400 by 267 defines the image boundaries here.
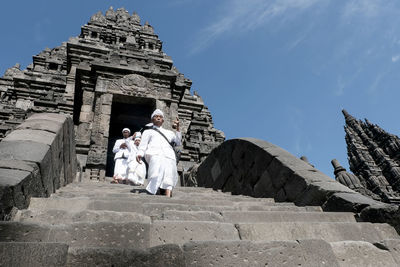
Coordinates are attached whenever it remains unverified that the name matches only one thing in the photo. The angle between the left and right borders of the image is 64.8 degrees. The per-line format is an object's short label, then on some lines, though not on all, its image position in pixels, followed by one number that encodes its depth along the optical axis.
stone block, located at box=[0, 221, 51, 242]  1.87
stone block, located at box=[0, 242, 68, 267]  1.59
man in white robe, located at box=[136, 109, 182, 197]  4.35
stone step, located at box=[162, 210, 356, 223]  2.77
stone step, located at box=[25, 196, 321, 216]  2.81
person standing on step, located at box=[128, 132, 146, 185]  6.76
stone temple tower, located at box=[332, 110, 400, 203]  29.06
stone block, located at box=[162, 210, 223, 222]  2.69
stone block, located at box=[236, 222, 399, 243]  2.54
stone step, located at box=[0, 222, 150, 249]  1.94
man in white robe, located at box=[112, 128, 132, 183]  7.31
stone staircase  1.75
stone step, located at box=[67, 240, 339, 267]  1.75
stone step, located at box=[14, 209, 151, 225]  2.36
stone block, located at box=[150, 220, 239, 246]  2.23
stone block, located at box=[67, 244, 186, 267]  1.73
